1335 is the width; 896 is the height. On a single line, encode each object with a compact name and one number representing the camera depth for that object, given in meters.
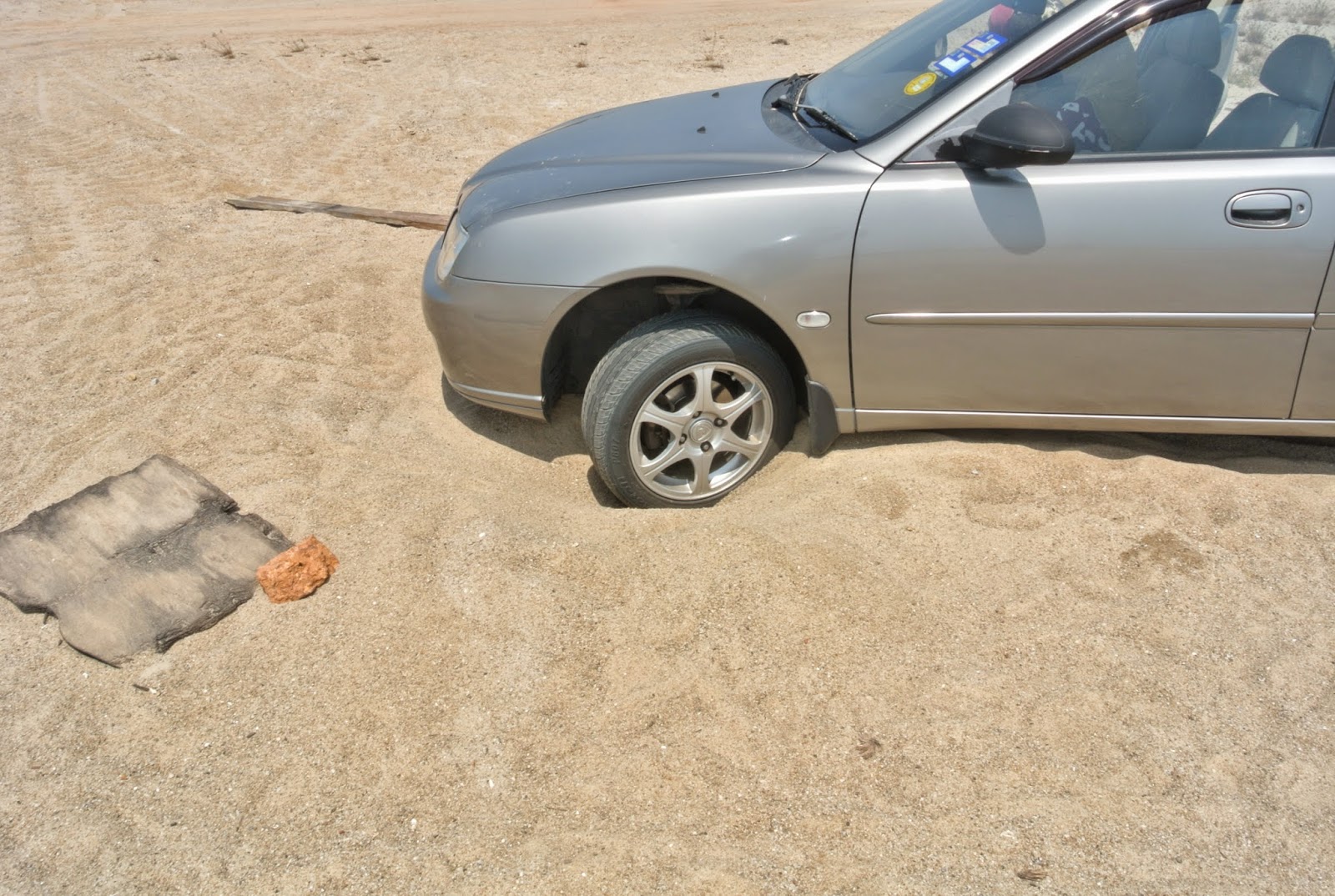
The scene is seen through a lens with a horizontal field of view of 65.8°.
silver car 3.23
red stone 3.35
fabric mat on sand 3.26
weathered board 6.37
